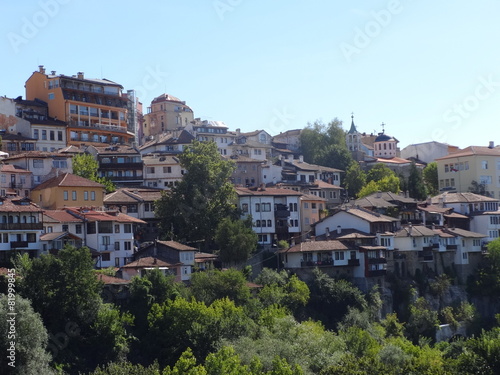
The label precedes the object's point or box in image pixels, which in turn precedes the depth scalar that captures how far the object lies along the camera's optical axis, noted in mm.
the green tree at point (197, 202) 75500
